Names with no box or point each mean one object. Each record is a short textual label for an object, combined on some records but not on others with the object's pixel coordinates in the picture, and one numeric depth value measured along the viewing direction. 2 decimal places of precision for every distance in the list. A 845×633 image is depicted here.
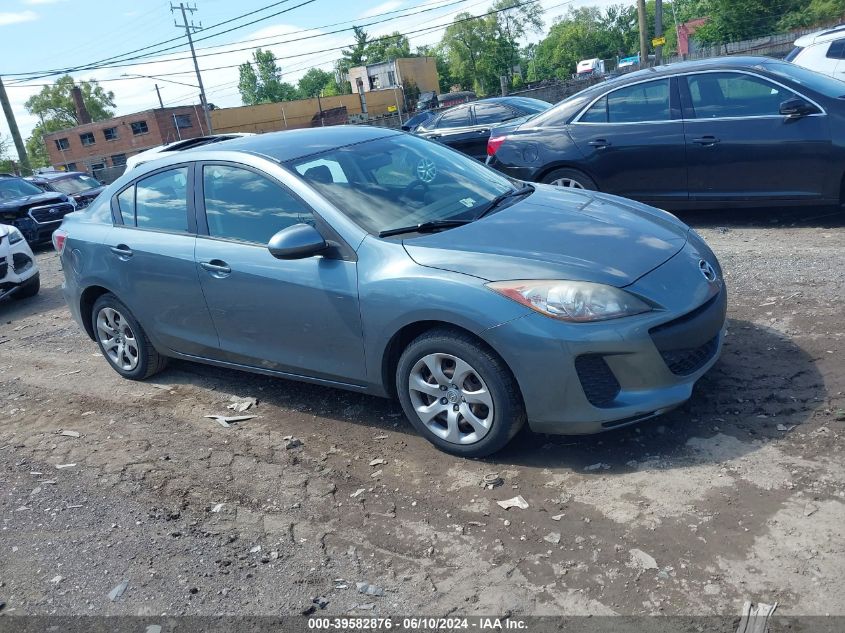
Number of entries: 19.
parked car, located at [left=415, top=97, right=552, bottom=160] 13.88
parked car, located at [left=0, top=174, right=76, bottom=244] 15.16
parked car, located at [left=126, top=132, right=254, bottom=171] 10.06
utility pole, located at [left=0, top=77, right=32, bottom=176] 30.50
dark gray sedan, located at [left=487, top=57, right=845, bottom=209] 7.03
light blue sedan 3.63
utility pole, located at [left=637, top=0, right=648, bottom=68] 33.09
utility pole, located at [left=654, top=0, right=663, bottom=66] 32.31
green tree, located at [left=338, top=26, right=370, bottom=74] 105.88
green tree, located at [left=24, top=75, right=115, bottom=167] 106.62
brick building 70.50
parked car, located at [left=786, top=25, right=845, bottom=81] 11.90
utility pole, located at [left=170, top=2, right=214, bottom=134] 52.54
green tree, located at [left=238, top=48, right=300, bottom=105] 116.12
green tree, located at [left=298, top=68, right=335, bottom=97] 138.25
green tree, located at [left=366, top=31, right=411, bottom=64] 107.50
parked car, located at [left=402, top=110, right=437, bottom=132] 19.16
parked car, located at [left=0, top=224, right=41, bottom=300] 9.50
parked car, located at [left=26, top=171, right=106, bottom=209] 18.96
